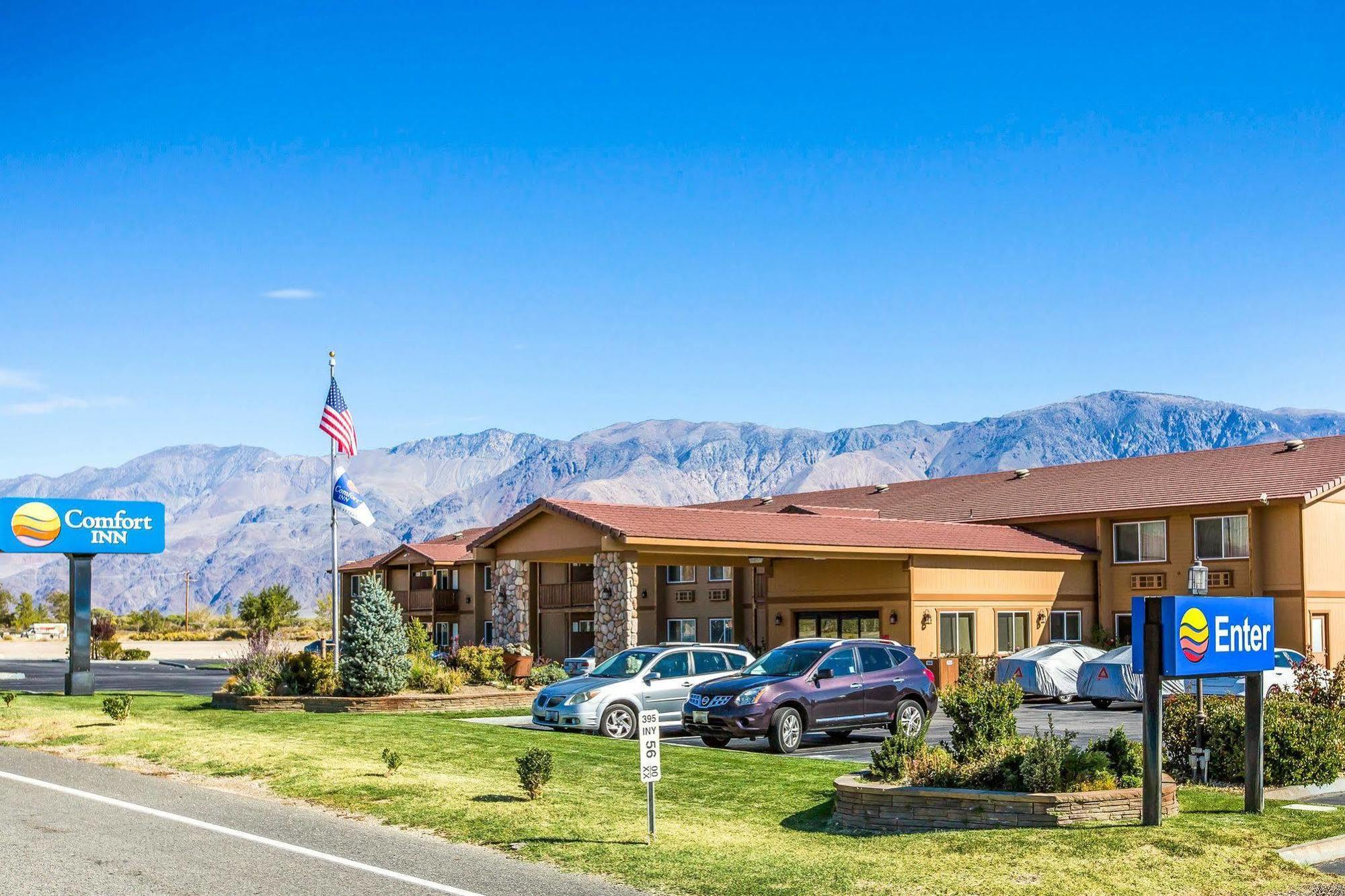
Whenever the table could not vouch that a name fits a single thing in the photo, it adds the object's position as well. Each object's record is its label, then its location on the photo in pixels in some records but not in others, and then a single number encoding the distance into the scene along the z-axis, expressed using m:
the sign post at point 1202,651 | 12.53
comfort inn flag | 30.84
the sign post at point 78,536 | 31.36
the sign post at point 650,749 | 12.46
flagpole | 28.73
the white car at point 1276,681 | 25.78
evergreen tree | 27.20
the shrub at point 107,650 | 66.06
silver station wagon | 22.22
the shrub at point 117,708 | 22.92
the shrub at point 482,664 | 30.34
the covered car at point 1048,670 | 31.09
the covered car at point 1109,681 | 28.34
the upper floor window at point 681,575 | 47.41
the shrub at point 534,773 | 14.84
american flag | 31.38
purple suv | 20.14
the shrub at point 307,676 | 27.84
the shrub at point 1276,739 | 15.30
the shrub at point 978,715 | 14.15
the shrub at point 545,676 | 30.19
